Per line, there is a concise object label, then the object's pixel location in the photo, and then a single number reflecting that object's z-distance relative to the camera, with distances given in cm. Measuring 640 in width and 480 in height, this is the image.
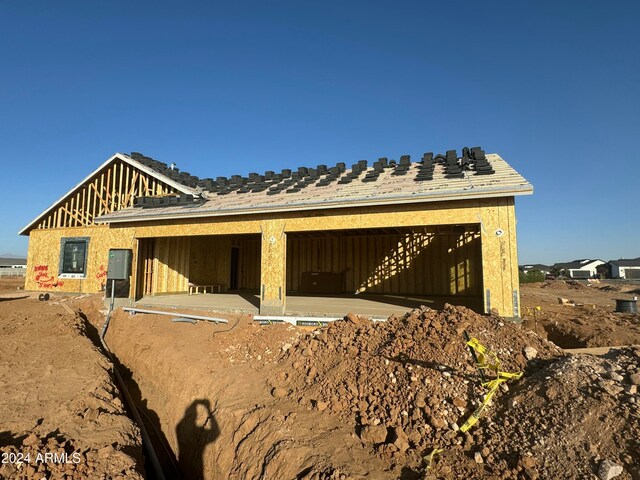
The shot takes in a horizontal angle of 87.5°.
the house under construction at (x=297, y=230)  833
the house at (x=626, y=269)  5578
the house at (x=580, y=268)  6094
